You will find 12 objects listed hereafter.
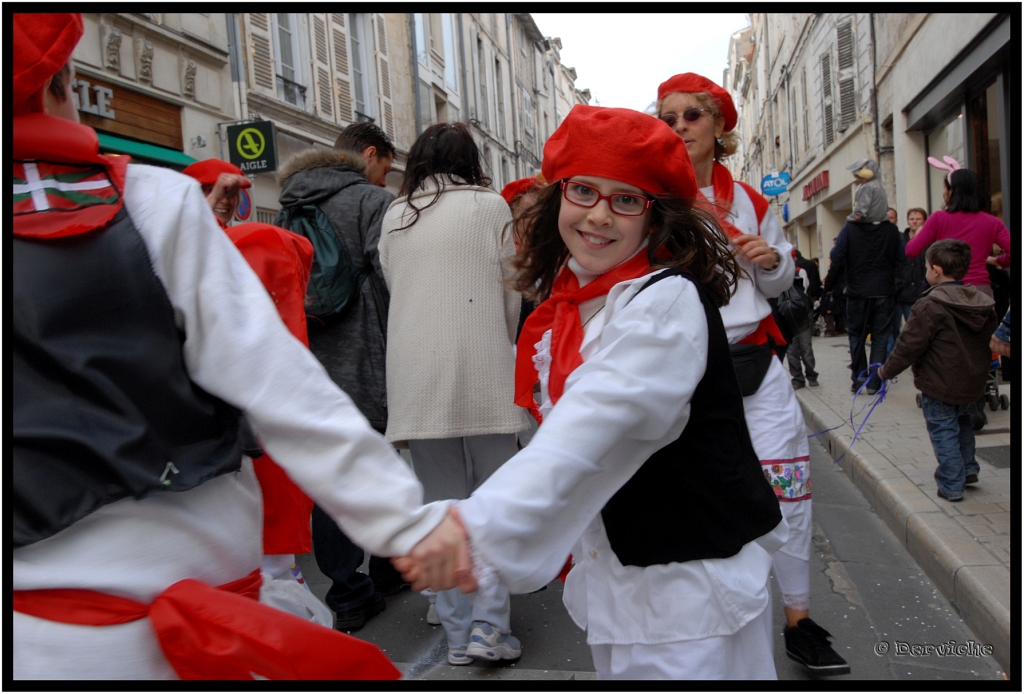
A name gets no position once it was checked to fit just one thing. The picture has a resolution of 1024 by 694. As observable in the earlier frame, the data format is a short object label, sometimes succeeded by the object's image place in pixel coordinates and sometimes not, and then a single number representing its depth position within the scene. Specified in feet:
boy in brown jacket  14.25
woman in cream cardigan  9.90
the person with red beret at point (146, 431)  3.69
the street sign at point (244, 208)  16.70
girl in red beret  4.58
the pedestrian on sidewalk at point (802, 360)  29.68
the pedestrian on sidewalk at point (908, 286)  26.40
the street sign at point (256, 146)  37.55
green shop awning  32.86
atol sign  80.33
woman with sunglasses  8.79
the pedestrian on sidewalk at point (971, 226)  20.35
